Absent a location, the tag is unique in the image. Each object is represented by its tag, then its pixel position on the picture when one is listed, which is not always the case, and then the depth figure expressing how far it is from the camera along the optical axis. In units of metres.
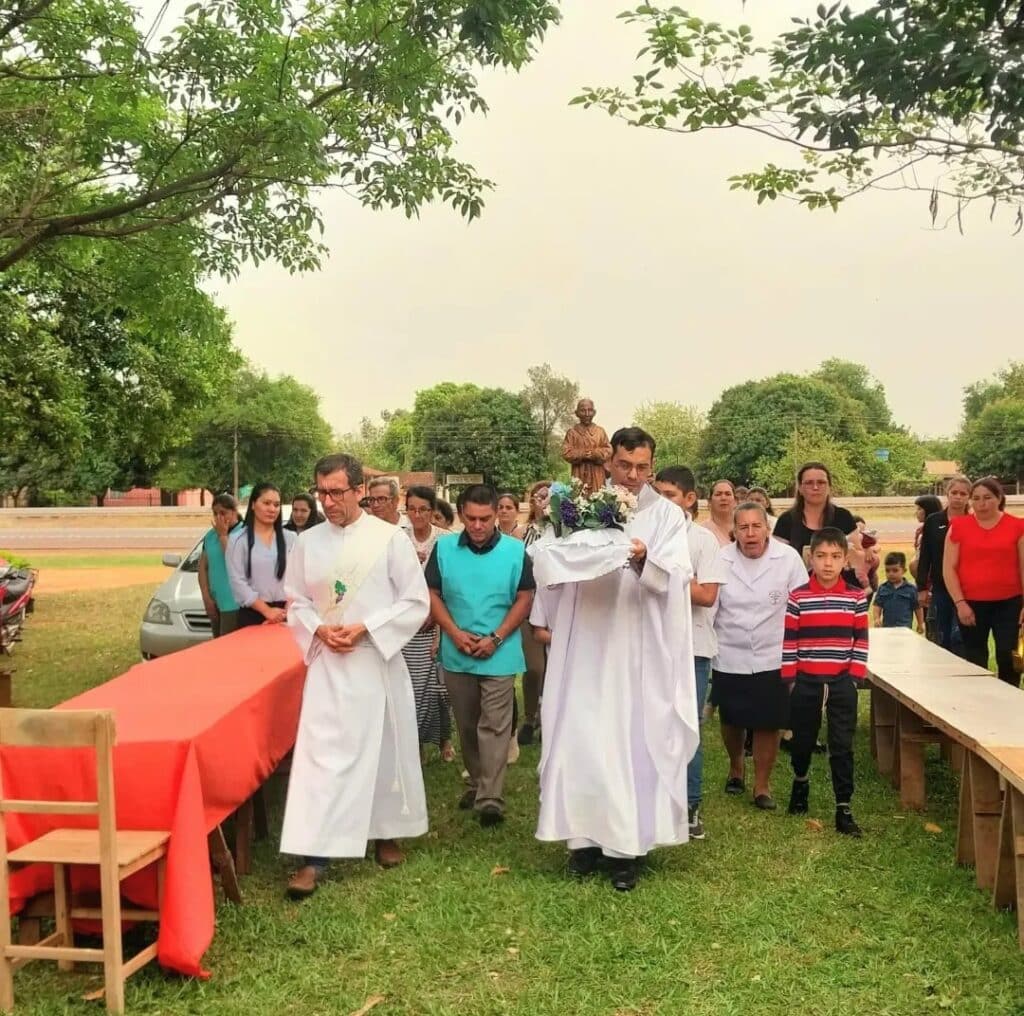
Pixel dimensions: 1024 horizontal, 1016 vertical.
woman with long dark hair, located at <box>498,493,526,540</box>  8.88
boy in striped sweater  5.99
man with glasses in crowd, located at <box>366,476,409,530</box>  7.32
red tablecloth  4.15
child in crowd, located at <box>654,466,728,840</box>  5.70
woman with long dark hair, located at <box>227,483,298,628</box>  7.93
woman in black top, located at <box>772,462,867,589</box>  7.42
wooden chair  3.83
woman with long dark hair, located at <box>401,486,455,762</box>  7.39
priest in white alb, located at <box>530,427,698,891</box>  5.14
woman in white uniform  6.40
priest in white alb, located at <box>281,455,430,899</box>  5.16
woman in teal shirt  8.35
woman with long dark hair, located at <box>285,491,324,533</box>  9.04
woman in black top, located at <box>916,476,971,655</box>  9.12
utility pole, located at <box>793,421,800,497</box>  61.62
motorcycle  13.87
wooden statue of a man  7.14
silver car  10.45
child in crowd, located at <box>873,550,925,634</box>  10.86
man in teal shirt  6.11
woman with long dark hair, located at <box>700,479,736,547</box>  8.00
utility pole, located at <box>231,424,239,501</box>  63.42
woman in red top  7.89
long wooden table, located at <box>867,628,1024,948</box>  4.68
